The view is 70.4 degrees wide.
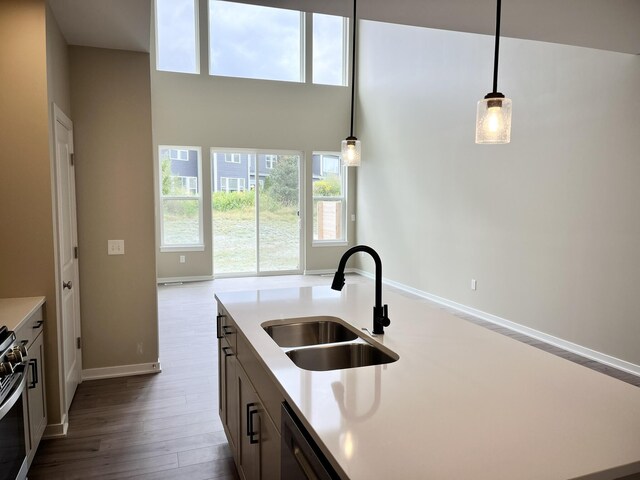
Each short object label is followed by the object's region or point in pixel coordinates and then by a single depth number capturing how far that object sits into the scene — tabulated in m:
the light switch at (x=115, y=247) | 3.58
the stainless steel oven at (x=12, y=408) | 1.80
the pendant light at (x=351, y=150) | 2.68
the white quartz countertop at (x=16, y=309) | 2.15
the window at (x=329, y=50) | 8.60
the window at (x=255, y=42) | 7.94
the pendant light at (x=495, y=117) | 1.70
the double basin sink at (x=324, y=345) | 1.83
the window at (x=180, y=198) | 7.76
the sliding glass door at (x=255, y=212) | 8.13
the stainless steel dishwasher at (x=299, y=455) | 1.11
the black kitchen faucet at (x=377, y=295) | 1.87
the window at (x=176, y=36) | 7.59
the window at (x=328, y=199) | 8.74
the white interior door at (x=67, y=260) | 2.83
